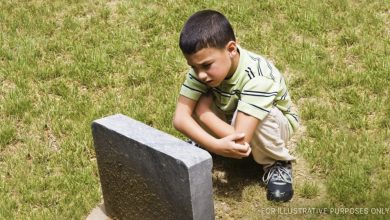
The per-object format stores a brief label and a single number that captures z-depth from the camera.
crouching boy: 3.63
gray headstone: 3.15
